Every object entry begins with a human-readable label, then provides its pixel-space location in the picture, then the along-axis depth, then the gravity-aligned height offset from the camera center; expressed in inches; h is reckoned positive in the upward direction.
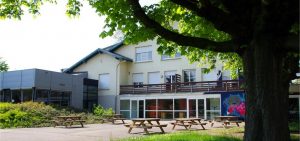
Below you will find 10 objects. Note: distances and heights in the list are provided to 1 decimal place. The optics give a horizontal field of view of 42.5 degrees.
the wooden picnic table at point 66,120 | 860.1 -69.7
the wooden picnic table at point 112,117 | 1032.4 -77.8
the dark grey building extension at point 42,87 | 1222.3 +8.0
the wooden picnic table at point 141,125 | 671.8 -62.3
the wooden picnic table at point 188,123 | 784.8 -68.0
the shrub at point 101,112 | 1206.6 -70.0
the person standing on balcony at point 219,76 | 1310.3 +49.3
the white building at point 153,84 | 1258.0 +22.3
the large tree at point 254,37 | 289.8 +43.8
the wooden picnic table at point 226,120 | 824.3 -66.5
